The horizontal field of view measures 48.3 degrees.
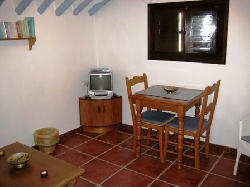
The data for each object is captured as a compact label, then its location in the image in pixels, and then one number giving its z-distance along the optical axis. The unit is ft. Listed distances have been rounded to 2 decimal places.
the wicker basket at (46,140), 12.07
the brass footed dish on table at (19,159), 7.82
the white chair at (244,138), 9.48
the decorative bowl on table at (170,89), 11.29
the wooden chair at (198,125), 10.11
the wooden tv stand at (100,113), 14.14
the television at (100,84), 13.98
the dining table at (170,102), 10.21
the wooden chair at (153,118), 11.17
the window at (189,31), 11.37
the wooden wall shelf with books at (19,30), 10.34
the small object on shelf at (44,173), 7.41
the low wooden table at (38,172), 7.22
